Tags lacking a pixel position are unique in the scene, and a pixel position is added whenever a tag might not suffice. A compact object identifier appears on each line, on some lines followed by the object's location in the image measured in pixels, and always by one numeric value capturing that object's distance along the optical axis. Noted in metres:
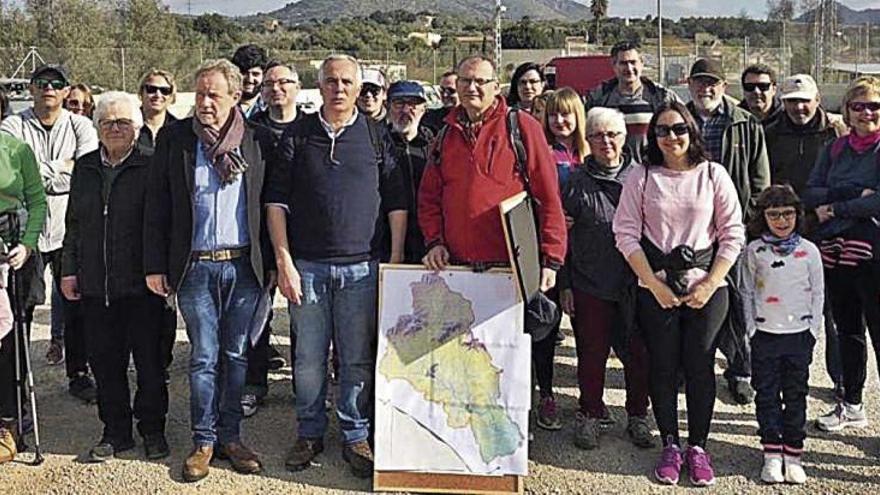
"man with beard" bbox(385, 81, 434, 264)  4.88
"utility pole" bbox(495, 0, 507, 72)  48.43
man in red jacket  4.42
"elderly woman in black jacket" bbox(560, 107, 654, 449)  4.89
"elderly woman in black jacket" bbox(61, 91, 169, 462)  4.76
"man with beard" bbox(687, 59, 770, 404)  5.52
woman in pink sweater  4.46
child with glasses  4.61
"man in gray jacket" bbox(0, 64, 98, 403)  5.85
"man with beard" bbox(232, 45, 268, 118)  6.47
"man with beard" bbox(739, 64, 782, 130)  6.15
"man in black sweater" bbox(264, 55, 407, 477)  4.47
